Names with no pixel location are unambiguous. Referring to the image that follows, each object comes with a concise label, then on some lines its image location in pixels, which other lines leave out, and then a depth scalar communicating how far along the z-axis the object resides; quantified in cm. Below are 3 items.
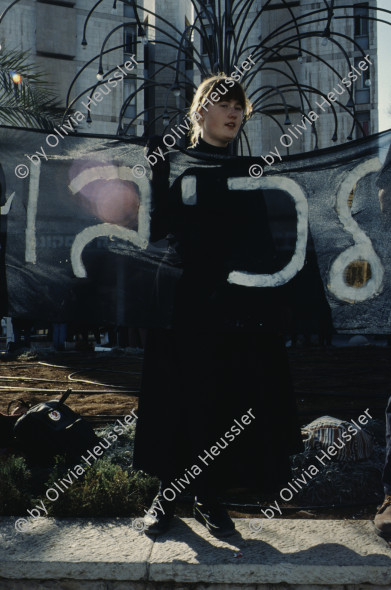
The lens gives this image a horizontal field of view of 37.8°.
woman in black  263
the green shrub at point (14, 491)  280
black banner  346
